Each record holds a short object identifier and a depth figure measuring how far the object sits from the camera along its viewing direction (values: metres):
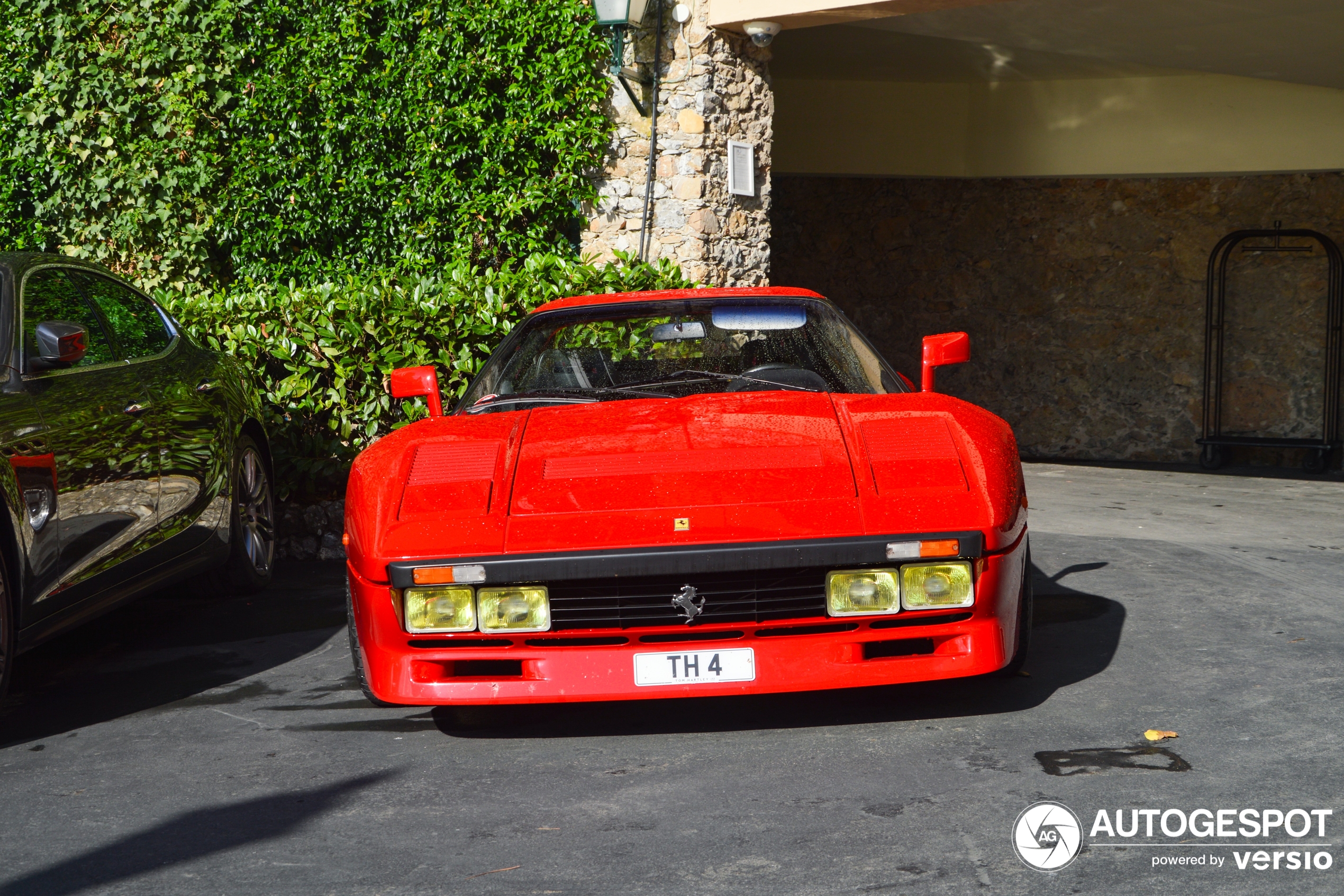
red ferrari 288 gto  3.31
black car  3.94
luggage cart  11.59
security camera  8.69
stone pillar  8.78
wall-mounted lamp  8.28
